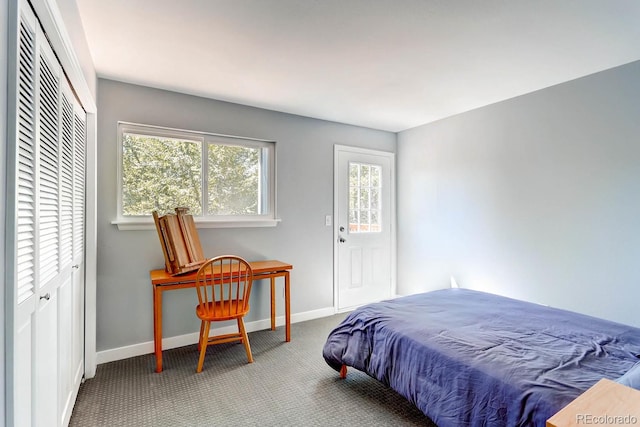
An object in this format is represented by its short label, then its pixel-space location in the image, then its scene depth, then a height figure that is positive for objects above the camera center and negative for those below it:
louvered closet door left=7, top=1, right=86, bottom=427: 0.99 -0.09
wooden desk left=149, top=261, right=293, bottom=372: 2.51 -0.54
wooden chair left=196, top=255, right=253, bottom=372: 2.53 -0.74
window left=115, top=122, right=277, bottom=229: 2.82 +0.37
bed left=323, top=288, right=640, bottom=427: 1.41 -0.70
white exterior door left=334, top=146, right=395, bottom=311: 3.96 -0.13
